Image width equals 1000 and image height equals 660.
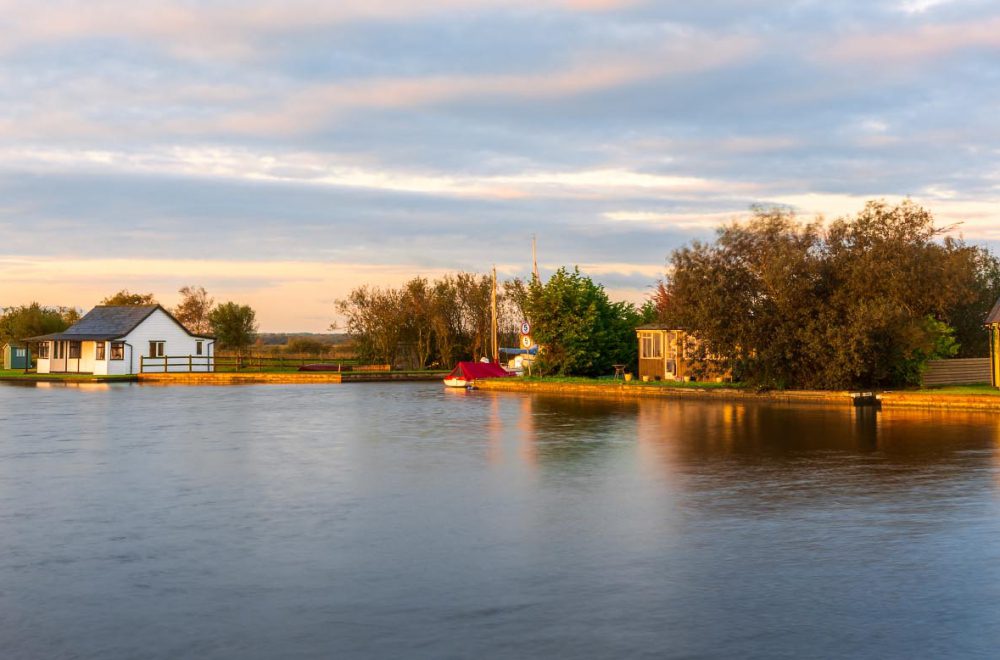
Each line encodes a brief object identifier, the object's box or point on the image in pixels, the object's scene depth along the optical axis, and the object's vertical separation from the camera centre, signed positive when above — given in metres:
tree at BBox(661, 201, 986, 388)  34.59 +2.15
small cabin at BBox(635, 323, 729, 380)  44.91 +0.13
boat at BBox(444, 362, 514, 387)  49.28 -0.80
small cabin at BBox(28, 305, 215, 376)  66.19 +1.13
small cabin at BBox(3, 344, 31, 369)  77.75 +0.53
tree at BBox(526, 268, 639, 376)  51.12 +1.55
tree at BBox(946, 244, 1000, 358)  45.41 +1.59
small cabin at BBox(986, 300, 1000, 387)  35.81 +0.40
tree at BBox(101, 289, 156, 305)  90.69 +5.78
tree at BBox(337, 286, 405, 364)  67.75 +2.44
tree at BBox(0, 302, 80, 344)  78.88 +3.29
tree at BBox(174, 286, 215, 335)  90.69 +4.70
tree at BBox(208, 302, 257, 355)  84.69 +3.14
